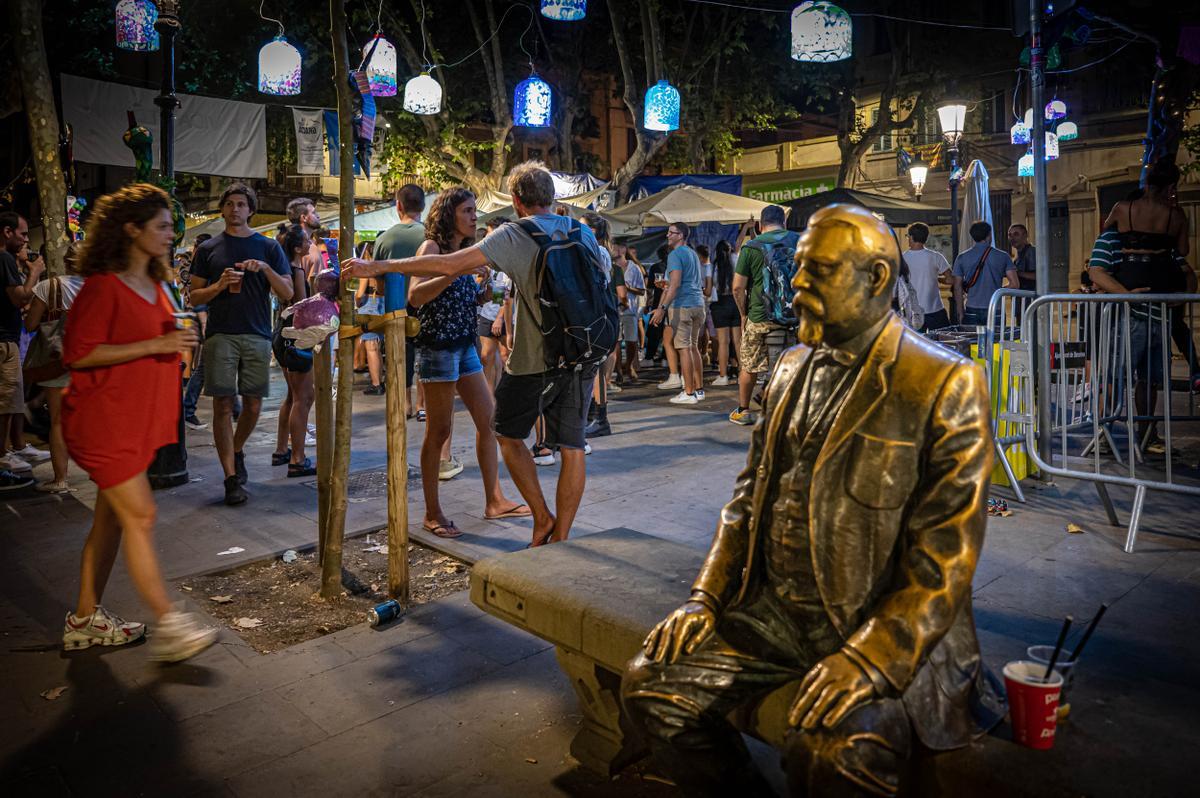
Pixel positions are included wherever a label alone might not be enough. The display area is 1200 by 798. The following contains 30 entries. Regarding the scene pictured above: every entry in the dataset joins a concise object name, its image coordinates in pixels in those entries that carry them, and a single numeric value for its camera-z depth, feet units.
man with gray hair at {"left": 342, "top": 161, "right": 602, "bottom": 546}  14.62
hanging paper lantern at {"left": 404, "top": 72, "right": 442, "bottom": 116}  44.32
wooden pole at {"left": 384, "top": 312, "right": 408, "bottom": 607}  13.12
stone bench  8.20
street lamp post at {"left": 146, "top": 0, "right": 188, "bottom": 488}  21.88
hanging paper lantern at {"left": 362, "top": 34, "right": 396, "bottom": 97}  37.04
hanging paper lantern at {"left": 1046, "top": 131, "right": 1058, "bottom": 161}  53.67
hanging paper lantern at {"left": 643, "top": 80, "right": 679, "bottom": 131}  47.93
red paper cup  5.96
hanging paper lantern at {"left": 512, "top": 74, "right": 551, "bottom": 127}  45.27
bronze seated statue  5.79
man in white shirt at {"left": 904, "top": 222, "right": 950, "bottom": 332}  32.71
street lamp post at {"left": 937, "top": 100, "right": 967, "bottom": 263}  41.65
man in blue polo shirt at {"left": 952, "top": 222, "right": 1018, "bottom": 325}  31.42
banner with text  58.29
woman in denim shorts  16.88
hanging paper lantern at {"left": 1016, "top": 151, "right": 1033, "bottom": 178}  59.77
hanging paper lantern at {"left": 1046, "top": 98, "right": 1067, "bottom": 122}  60.58
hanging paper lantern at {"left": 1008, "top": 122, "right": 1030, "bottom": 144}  57.41
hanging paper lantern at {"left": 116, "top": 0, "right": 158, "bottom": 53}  32.35
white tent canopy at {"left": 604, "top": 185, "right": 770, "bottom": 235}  45.50
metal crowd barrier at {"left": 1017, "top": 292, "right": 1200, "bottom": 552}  15.90
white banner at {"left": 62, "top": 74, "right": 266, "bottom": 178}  42.37
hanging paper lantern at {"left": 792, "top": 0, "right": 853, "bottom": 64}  32.60
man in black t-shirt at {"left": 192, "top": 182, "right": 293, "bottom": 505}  20.02
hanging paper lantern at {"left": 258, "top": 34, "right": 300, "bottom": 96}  36.58
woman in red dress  11.59
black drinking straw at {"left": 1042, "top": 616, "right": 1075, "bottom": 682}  6.10
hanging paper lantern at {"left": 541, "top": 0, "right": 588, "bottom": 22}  39.06
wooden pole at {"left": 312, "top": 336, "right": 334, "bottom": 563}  14.40
